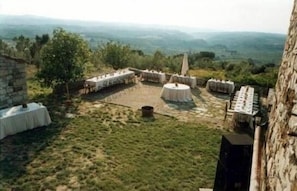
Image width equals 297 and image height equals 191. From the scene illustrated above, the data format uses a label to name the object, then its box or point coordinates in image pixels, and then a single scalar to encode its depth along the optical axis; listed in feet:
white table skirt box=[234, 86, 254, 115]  36.46
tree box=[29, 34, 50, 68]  76.07
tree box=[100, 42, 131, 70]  78.64
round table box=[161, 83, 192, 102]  46.21
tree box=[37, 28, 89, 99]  43.16
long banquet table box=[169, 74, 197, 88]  55.01
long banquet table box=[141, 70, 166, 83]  57.72
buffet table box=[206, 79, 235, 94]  51.98
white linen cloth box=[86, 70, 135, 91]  48.73
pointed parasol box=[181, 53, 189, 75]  55.93
